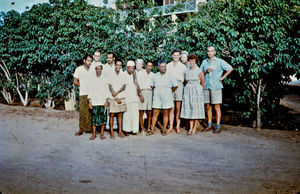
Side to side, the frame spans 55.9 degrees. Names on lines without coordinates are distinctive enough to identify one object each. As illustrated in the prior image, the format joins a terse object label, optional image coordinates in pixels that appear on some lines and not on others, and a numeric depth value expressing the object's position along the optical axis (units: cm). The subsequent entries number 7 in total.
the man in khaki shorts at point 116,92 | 614
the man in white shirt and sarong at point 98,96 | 603
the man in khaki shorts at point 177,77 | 653
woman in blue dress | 627
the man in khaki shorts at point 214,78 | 638
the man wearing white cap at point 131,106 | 633
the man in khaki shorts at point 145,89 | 650
